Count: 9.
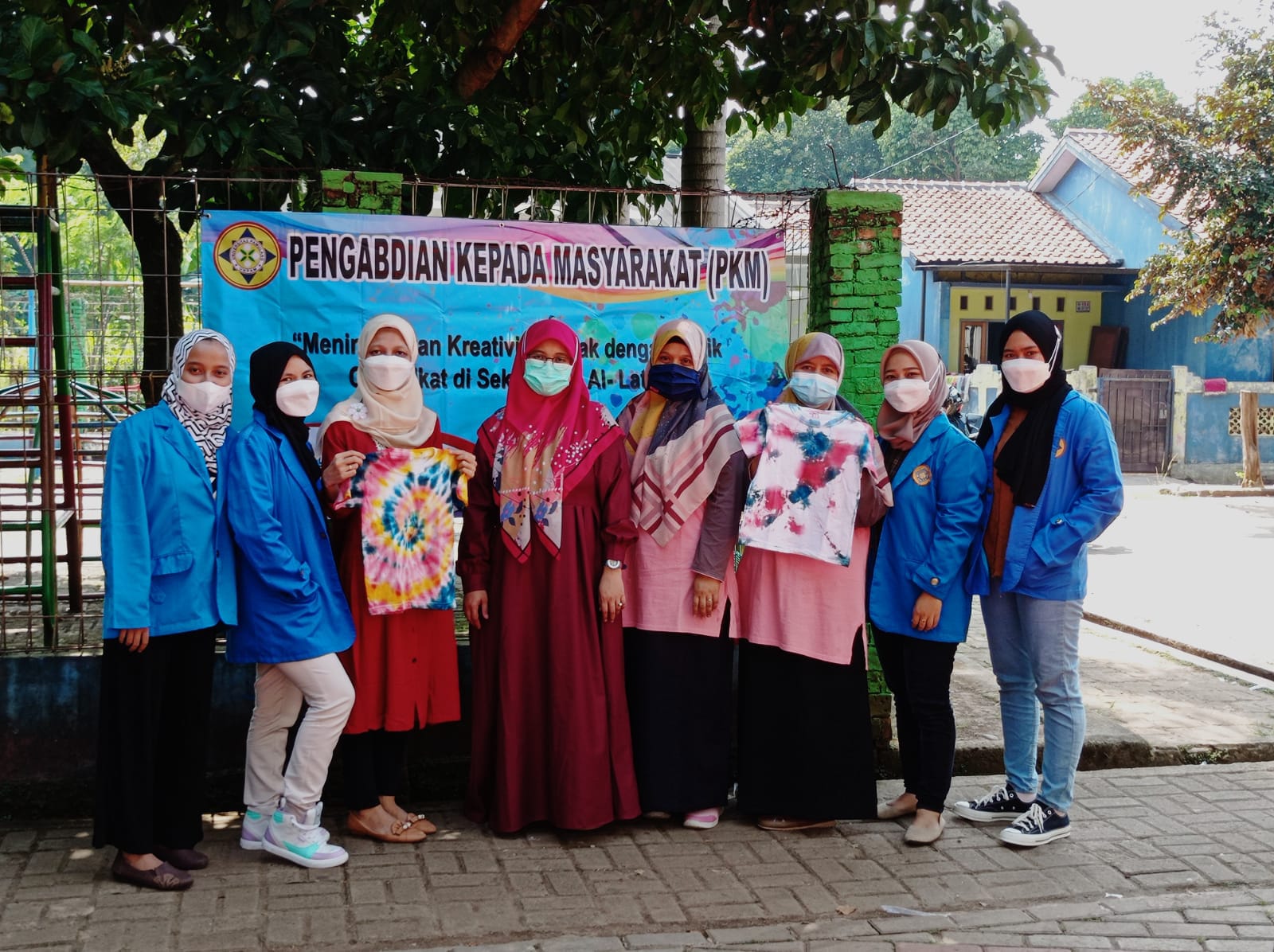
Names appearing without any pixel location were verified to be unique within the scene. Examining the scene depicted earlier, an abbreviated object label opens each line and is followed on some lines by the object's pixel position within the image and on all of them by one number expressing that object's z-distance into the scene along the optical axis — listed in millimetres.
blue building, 21281
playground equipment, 4949
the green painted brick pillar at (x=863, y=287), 5203
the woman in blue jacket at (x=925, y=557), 4355
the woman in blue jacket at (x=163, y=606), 3756
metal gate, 21547
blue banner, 4723
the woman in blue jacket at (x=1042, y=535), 4270
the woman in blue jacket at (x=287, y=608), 3902
